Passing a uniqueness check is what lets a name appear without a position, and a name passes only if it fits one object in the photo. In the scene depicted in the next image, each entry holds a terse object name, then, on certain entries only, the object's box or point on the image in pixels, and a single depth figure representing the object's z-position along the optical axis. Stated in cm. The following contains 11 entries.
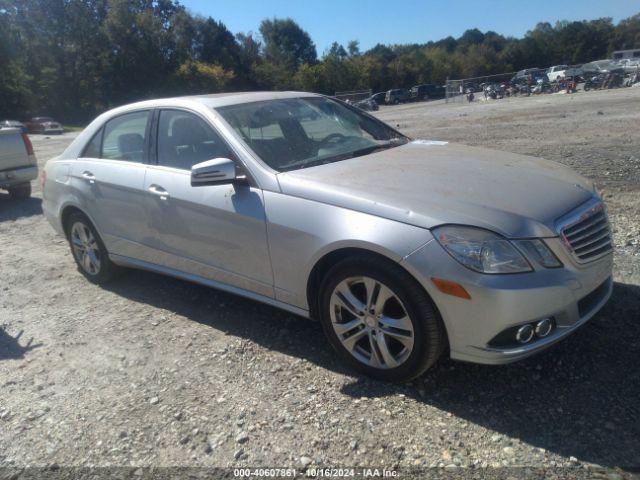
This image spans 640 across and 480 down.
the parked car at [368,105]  3936
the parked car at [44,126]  3922
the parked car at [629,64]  3702
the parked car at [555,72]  4912
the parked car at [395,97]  5278
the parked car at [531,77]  4628
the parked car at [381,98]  5272
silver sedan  274
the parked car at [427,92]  5625
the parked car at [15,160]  940
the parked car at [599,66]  4234
